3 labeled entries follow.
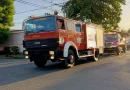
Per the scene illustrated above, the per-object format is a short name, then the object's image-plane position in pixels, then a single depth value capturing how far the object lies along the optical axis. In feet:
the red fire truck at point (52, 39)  40.83
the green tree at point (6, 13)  107.34
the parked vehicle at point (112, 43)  80.64
